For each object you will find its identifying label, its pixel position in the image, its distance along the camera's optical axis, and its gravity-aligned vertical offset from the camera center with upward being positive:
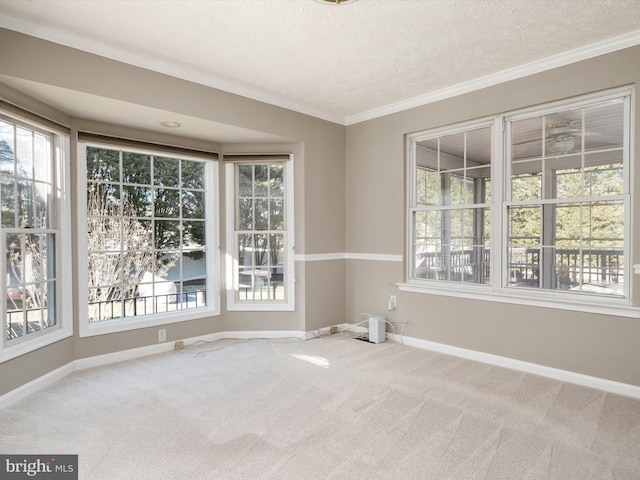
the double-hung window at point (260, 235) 4.68 +0.01
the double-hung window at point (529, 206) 3.20 +0.26
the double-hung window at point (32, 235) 2.98 +0.01
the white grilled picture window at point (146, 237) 3.83 -0.01
